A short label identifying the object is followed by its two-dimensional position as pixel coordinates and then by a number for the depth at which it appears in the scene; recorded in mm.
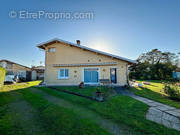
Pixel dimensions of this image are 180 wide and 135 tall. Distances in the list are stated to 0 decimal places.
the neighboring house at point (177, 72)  20953
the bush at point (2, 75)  9283
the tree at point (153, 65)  22502
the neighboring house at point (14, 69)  18411
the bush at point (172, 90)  5702
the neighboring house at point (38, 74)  22828
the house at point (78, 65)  10445
